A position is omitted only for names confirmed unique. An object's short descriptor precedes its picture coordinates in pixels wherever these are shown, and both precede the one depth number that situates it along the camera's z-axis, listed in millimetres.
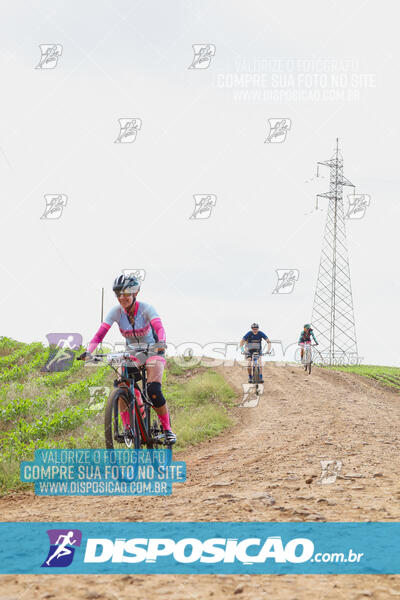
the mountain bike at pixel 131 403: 7285
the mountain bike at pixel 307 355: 24809
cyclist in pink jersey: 7680
